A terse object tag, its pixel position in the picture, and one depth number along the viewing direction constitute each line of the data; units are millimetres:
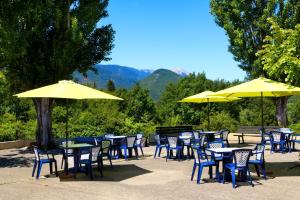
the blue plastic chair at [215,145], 12273
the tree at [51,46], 19109
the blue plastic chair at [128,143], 16406
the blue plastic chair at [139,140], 17516
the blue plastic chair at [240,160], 10600
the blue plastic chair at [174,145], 15859
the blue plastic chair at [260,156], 11541
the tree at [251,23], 27666
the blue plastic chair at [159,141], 16944
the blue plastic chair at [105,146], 13516
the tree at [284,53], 11695
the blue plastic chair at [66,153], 12348
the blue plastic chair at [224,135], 19297
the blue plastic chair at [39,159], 12136
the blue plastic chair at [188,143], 15867
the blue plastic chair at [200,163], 11148
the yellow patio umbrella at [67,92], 11625
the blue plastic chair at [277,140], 17781
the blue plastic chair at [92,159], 11945
